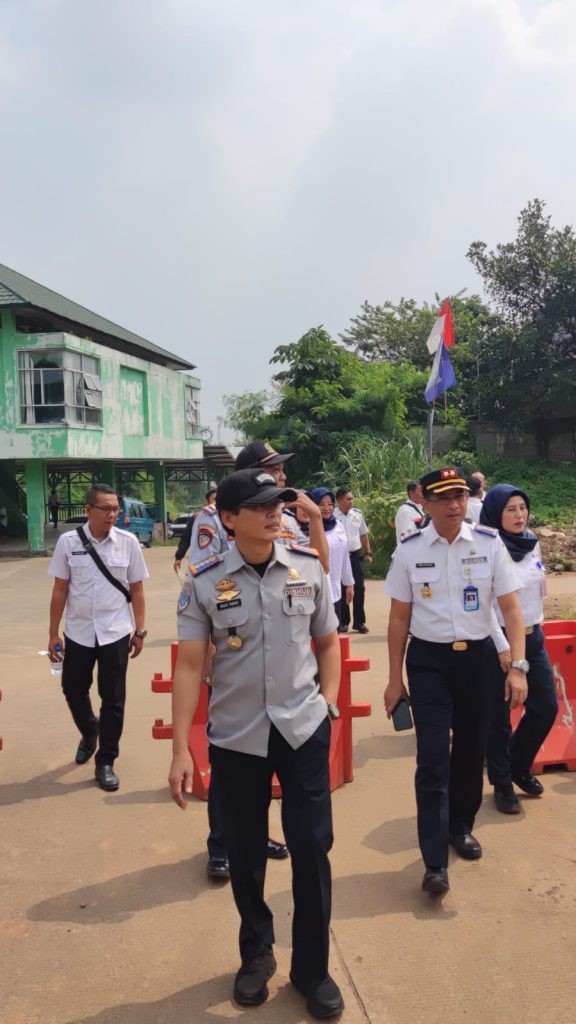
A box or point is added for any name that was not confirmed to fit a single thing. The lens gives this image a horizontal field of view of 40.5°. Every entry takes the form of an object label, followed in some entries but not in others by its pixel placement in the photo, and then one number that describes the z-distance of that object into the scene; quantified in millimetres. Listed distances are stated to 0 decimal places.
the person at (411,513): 8148
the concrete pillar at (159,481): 32031
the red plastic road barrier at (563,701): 4508
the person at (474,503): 7176
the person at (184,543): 8095
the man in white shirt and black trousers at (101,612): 4531
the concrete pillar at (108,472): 30219
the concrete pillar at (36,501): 23406
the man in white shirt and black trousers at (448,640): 3240
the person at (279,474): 3295
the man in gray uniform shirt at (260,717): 2496
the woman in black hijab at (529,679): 3967
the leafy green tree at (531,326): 25062
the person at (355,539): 8891
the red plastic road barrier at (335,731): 4090
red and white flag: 17656
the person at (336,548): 6609
